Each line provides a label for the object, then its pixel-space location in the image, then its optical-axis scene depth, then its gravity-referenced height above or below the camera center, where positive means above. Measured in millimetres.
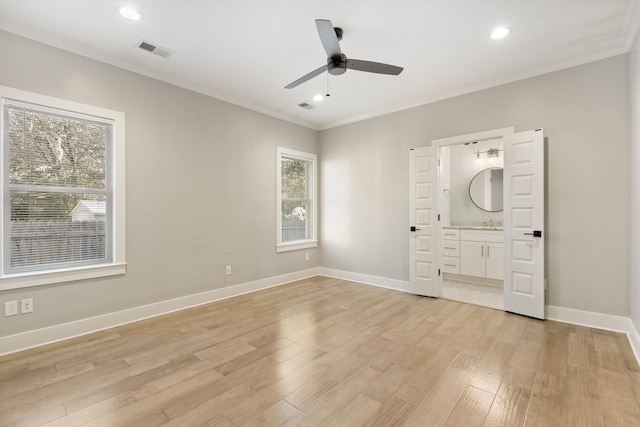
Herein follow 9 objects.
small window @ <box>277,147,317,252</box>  5172 +217
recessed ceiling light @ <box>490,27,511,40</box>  2713 +1702
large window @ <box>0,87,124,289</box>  2684 +211
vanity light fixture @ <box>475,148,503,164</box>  5492 +1111
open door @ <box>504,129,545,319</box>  3391 -133
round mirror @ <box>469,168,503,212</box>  5469 +427
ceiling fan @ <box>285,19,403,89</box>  2338 +1307
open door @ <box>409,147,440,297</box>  4297 -180
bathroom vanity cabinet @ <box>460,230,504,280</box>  4898 -721
